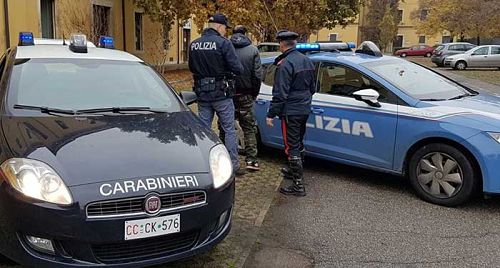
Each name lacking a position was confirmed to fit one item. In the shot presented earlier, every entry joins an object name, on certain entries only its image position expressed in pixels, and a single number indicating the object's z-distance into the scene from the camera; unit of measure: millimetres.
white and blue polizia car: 4746
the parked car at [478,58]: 29328
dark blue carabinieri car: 2857
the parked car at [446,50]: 33516
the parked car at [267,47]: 20167
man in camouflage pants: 5945
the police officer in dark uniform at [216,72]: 5305
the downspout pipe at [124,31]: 22406
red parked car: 51575
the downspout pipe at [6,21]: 14281
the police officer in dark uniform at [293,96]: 5129
